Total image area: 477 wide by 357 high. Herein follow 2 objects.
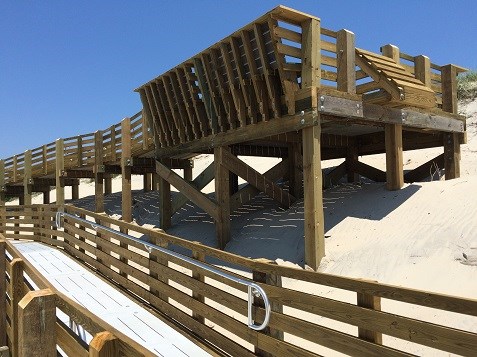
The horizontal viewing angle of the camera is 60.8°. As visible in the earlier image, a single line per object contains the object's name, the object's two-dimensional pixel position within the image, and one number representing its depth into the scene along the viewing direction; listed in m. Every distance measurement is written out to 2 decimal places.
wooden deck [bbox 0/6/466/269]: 8.13
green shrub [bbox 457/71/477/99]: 23.51
